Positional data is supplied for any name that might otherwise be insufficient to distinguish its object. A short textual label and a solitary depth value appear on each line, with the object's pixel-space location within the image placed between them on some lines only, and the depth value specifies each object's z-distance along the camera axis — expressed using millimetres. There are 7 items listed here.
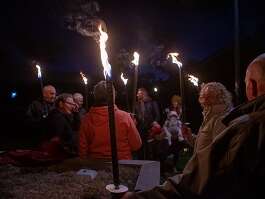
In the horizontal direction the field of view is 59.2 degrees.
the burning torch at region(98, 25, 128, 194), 1169
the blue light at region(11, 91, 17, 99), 16345
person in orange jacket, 2758
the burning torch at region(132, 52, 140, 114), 3283
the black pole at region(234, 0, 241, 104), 4836
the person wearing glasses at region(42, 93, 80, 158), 3425
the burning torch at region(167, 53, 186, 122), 3402
